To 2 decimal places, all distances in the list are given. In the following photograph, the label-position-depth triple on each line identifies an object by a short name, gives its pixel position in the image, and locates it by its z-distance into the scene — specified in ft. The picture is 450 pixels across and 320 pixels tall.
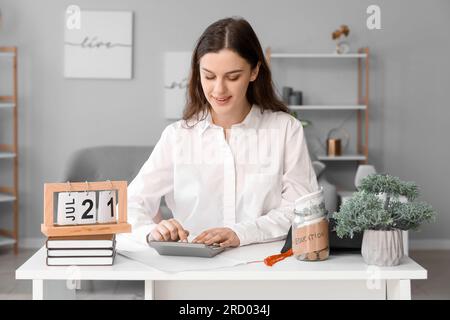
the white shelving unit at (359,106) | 16.20
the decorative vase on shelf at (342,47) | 16.48
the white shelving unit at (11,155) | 16.15
